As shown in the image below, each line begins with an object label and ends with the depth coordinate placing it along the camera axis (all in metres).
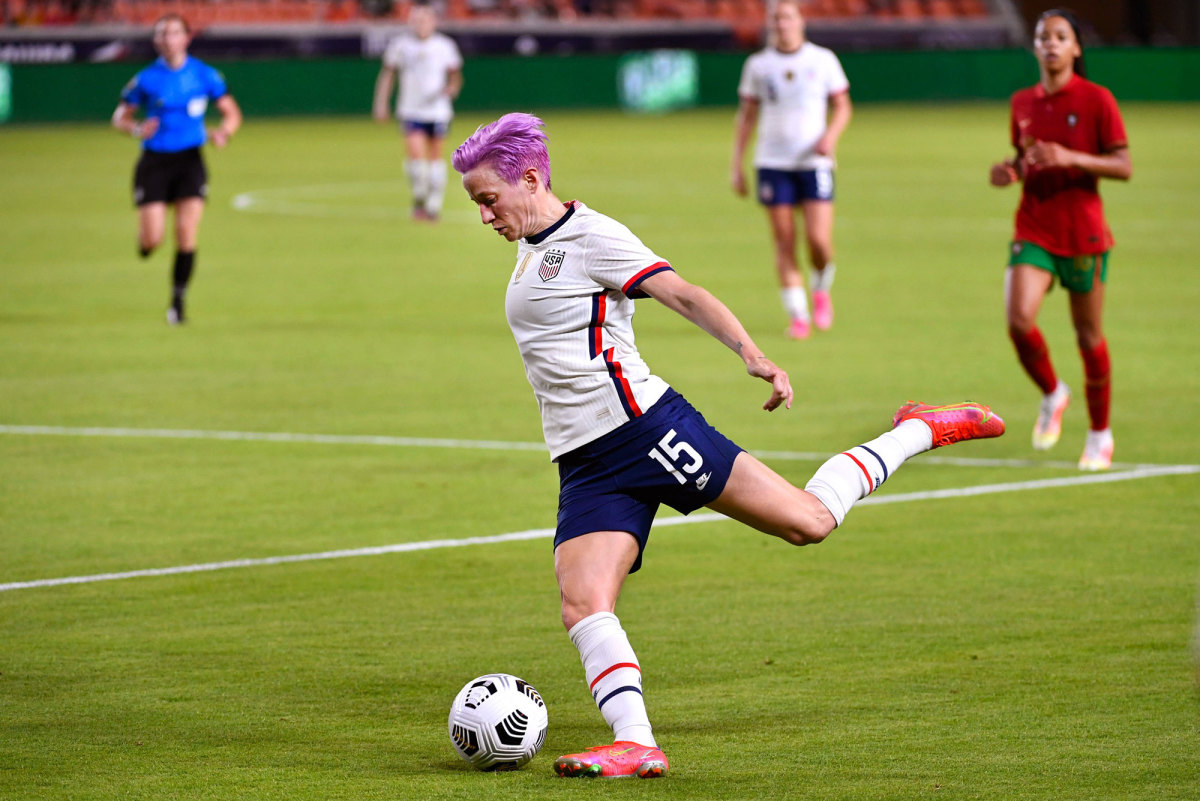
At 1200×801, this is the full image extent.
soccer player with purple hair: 11.96
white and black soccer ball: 11.97
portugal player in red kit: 21.11
